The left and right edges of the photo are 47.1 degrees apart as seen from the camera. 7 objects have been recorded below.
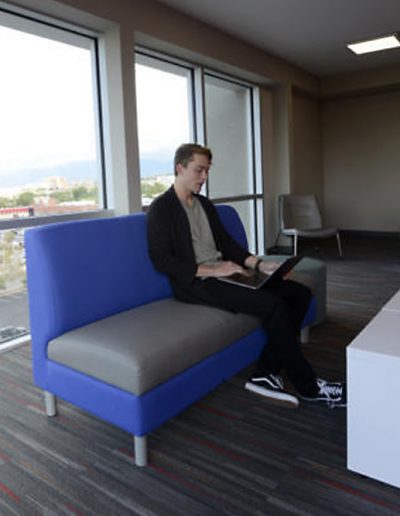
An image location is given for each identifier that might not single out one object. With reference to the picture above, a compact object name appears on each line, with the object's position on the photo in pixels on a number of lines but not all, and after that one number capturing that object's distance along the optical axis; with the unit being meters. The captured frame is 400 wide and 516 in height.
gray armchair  5.77
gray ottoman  2.78
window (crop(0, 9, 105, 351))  2.89
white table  1.41
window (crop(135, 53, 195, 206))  3.92
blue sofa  1.62
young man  2.00
